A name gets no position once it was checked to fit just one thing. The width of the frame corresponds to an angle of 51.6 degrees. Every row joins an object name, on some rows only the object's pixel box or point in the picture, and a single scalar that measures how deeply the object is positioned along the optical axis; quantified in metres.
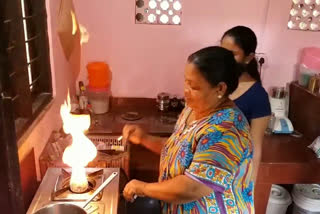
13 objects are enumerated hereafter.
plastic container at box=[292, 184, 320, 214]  2.11
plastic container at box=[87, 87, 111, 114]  2.27
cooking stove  1.14
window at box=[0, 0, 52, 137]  1.27
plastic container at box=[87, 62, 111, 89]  2.25
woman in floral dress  0.96
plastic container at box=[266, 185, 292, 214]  2.19
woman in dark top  1.46
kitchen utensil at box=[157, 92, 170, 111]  2.33
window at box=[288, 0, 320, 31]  2.26
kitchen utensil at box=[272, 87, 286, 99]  2.31
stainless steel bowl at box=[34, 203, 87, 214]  1.05
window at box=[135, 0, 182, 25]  2.22
